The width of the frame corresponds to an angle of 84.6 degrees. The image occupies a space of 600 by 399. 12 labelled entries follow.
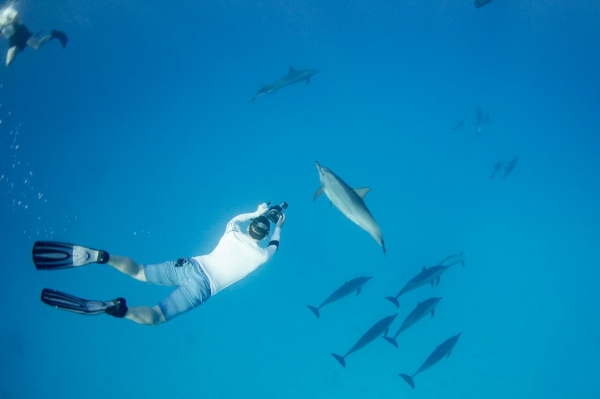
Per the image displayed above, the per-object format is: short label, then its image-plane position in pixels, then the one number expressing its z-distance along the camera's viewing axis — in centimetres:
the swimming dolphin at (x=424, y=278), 1073
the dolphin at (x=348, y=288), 1111
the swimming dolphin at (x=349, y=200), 515
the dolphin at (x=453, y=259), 1355
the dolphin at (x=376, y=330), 1056
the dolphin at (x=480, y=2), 804
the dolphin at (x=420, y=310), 1049
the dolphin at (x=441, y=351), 1087
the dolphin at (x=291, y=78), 1556
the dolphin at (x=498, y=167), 1782
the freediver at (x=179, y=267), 418
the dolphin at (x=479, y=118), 1958
